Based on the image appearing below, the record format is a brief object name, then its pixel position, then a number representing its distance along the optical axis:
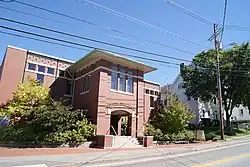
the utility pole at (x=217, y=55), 24.39
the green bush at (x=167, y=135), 22.53
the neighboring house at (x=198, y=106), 42.19
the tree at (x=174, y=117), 23.91
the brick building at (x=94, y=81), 21.22
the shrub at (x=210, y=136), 26.51
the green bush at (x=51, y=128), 17.48
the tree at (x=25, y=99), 21.03
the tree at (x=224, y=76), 31.66
